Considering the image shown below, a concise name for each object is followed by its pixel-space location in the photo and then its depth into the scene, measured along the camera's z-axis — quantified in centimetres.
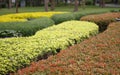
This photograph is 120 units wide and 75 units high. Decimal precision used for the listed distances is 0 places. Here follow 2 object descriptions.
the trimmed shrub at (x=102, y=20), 1576
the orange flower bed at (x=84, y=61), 498
